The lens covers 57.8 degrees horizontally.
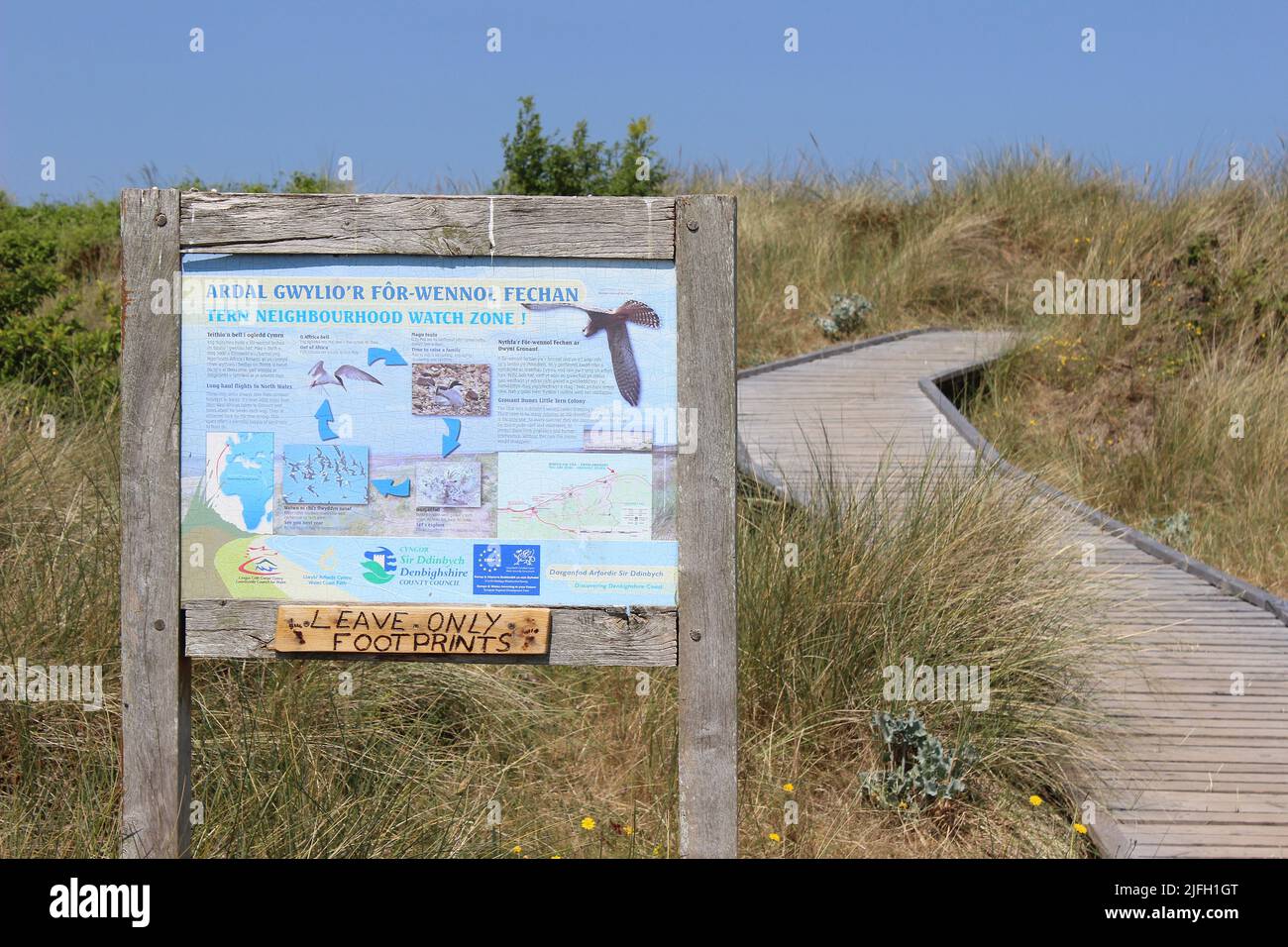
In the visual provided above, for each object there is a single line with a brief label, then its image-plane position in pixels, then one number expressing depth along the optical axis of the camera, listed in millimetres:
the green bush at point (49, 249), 8562
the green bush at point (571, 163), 12758
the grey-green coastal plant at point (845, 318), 12845
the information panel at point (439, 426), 3041
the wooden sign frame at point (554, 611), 3043
